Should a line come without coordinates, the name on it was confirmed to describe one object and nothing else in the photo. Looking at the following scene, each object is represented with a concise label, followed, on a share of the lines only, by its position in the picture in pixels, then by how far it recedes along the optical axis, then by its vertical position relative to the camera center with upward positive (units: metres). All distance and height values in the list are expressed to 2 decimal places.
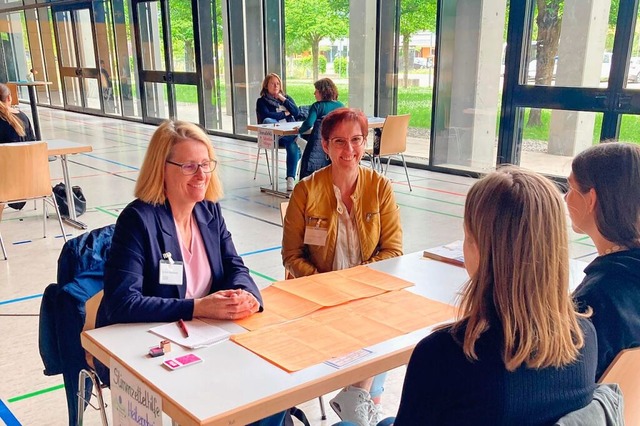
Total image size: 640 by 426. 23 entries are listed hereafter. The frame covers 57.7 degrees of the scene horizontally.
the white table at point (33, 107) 8.79 -0.75
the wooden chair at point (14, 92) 10.07 -0.64
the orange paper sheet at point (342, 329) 1.52 -0.77
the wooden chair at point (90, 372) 1.91 -1.02
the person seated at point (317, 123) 5.64 -0.68
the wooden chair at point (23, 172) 4.35 -0.86
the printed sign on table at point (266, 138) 6.59 -0.93
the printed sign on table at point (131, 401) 1.35 -0.81
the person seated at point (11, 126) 5.39 -0.63
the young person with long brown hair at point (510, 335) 1.06 -0.51
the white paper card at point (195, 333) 1.58 -0.76
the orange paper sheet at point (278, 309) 1.74 -0.78
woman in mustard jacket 2.54 -0.69
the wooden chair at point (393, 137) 6.45 -0.91
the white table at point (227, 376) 1.27 -0.75
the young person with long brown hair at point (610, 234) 1.49 -0.51
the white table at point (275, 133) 6.43 -0.85
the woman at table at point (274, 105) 7.41 -0.62
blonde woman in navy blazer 1.76 -0.63
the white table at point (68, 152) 5.05 -0.83
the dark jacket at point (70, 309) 1.93 -0.82
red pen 1.64 -0.76
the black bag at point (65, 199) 5.66 -1.36
